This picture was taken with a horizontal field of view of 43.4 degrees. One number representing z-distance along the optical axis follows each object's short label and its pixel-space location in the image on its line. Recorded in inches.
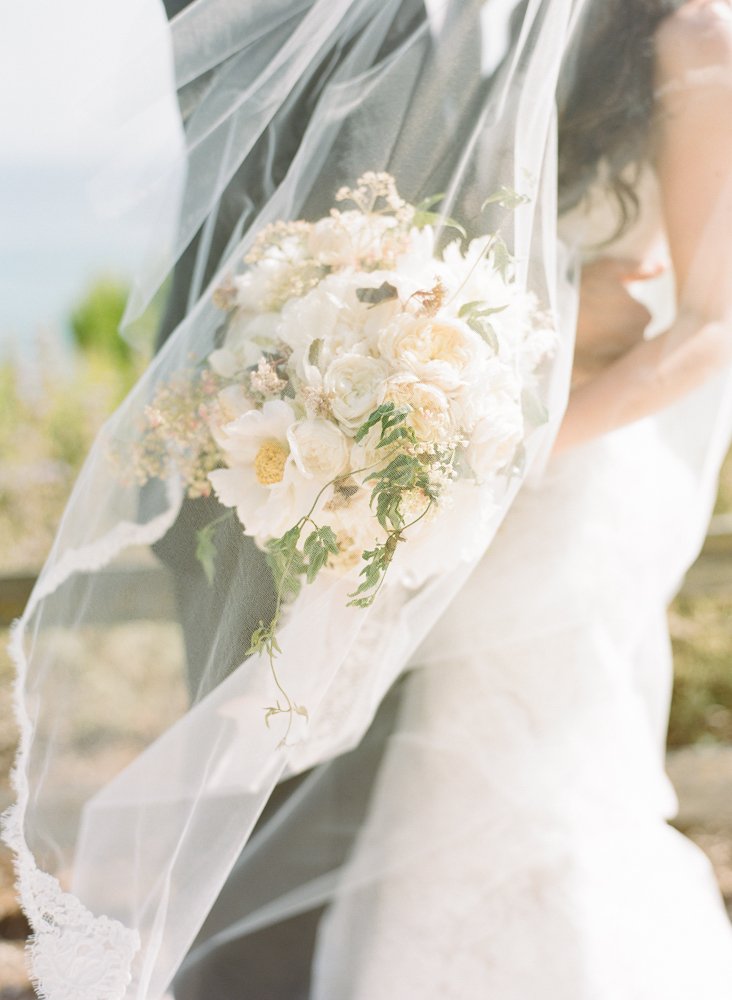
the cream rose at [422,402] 40.6
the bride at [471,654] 48.1
